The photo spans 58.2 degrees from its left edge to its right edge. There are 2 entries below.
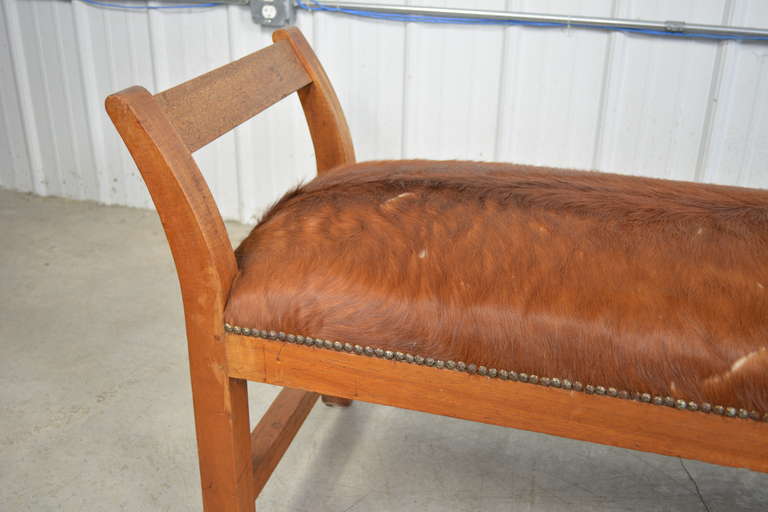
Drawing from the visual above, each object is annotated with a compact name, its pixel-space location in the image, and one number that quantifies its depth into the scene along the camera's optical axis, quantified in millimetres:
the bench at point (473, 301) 740
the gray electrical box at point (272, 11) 2014
